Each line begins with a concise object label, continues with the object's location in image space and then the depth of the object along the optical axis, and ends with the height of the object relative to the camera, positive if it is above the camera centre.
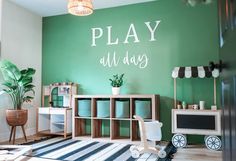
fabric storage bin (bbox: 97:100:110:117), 3.95 -0.30
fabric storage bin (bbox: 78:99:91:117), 4.08 -0.31
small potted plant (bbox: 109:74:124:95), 4.00 +0.13
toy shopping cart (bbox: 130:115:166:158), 2.92 -0.64
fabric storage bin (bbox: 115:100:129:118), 3.83 -0.31
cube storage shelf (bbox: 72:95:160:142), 3.73 -0.40
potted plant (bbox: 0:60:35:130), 3.69 +0.08
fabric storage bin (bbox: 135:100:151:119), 3.71 -0.30
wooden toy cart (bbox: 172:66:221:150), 3.32 -0.48
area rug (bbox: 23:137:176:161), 2.86 -0.87
